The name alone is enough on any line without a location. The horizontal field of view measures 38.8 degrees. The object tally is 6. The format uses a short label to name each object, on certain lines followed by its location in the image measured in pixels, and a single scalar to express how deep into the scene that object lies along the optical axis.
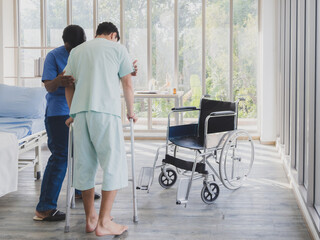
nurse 3.23
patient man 2.77
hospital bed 3.53
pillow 4.82
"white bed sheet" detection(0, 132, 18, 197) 3.43
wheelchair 3.65
